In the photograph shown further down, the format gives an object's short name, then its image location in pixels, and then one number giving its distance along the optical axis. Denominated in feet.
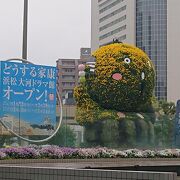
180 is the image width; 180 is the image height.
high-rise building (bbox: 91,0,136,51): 350.23
